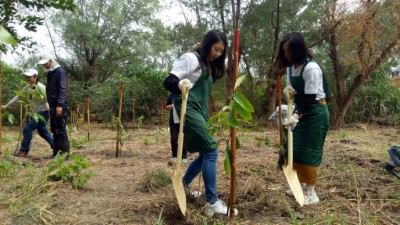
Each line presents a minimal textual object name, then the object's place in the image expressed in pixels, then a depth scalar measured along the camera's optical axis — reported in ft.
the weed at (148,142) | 21.77
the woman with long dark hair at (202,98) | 7.70
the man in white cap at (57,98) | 14.60
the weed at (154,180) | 10.02
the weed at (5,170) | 8.34
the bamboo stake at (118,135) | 15.80
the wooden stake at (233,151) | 6.50
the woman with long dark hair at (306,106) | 8.82
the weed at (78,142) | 20.09
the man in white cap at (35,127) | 16.20
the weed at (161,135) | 24.10
